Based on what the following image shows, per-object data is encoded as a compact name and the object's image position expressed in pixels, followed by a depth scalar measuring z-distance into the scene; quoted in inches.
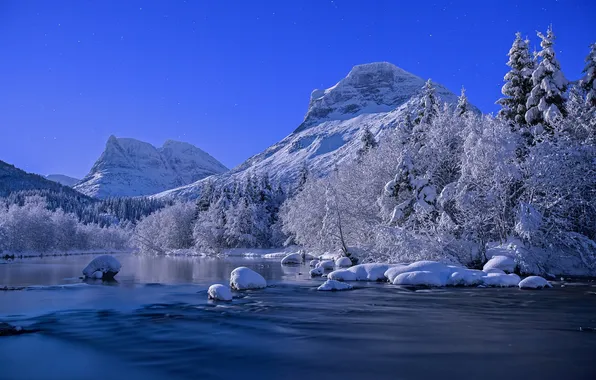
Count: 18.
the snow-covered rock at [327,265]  1439.5
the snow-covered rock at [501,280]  903.7
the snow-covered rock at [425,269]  954.1
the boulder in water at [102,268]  1202.6
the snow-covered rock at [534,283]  855.1
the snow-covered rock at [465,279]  923.4
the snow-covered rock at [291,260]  1994.3
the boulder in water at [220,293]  743.1
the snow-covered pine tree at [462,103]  1701.8
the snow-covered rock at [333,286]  877.2
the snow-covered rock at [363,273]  1061.8
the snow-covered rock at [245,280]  908.0
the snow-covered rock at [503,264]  1059.9
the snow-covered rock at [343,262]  1507.5
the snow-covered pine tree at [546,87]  1275.8
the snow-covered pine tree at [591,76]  1253.1
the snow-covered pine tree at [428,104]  1689.0
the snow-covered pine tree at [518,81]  1401.3
